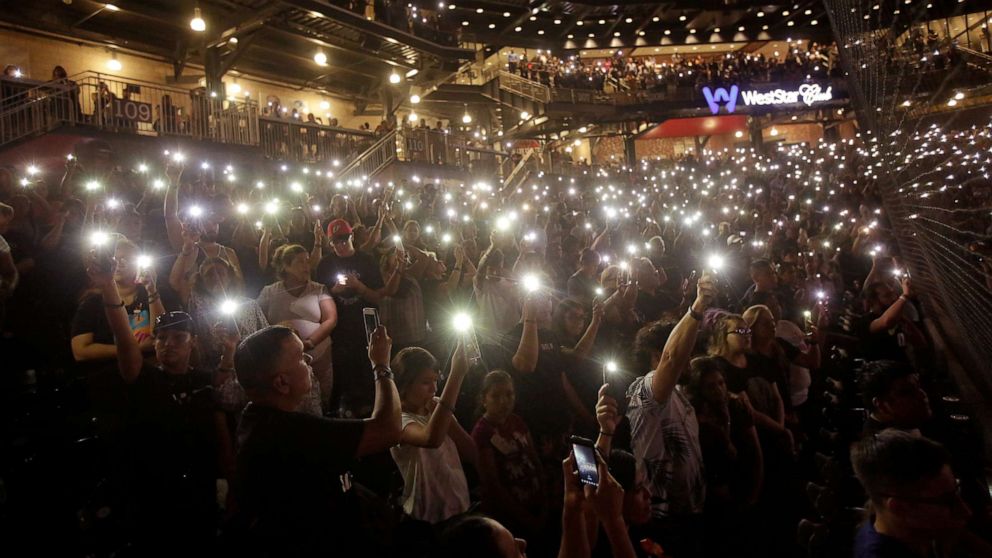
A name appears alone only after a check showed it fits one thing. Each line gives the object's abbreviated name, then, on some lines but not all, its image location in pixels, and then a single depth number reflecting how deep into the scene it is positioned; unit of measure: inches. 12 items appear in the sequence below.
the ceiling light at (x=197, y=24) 526.3
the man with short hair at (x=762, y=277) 247.4
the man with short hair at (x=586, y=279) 249.9
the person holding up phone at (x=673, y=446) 132.3
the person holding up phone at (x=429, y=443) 116.2
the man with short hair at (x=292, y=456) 85.5
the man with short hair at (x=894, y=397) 135.9
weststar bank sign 1137.4
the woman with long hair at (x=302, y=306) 184.9
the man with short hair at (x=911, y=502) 84.4
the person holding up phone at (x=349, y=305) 188.5
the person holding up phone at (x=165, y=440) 125.2
